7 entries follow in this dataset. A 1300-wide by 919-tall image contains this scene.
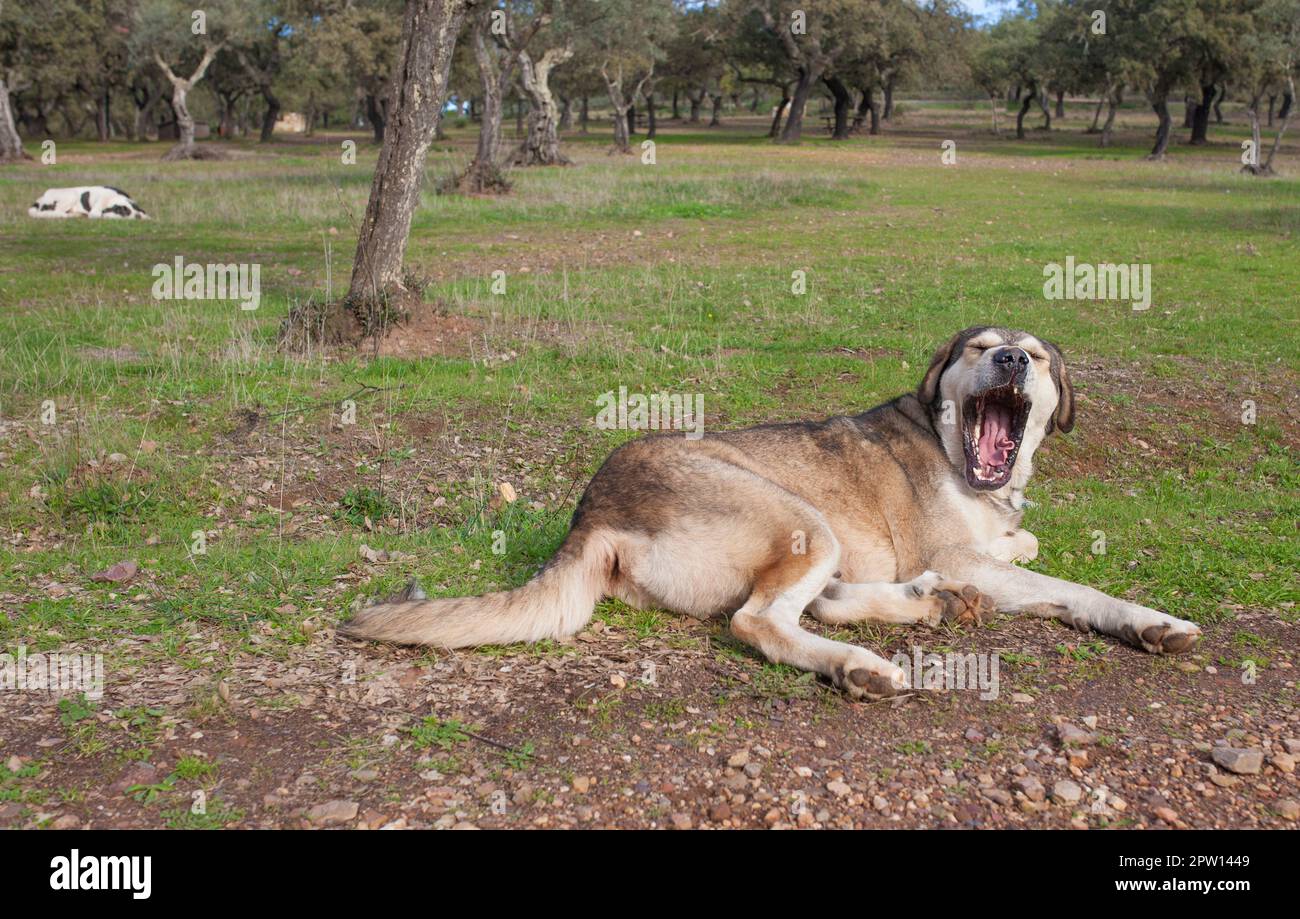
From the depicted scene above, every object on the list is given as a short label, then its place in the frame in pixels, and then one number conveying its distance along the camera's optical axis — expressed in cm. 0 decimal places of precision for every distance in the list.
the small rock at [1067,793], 398
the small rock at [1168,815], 387
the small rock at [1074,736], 437
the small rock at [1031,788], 401
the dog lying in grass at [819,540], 497
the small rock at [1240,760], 418
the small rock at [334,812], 377
